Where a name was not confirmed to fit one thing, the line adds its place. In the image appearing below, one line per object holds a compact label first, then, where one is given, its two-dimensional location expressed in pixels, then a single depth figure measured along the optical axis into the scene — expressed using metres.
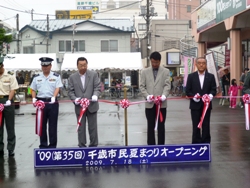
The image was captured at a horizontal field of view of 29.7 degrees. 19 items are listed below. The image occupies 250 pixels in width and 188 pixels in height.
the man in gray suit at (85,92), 8.95
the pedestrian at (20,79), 33.75
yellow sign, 80.56
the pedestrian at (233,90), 21.39
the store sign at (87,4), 129.38
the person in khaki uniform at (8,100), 9.29
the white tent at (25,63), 34.59
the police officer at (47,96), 9.01
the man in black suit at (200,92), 9.12
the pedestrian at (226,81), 24.53
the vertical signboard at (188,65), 28.48
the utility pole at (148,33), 46.75
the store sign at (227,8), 20.05
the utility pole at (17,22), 54.83
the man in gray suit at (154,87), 8.89
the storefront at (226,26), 21.52
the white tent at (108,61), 33.62
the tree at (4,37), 17.47
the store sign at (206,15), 25.09
